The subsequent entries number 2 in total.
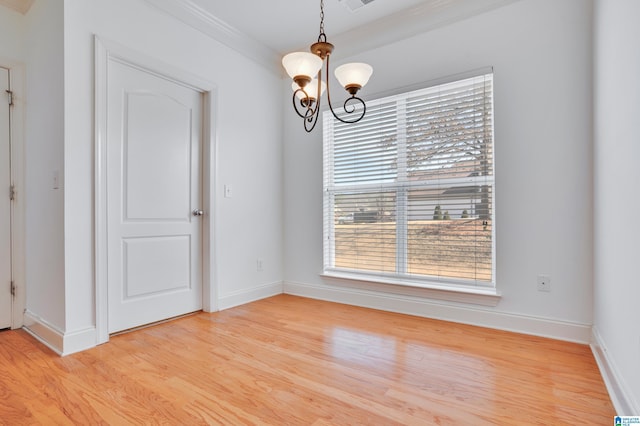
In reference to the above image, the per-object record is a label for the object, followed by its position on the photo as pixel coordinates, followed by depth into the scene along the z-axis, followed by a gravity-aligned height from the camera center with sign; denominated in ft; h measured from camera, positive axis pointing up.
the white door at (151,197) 7.75 +0.36
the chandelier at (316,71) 5.65 +2.51
